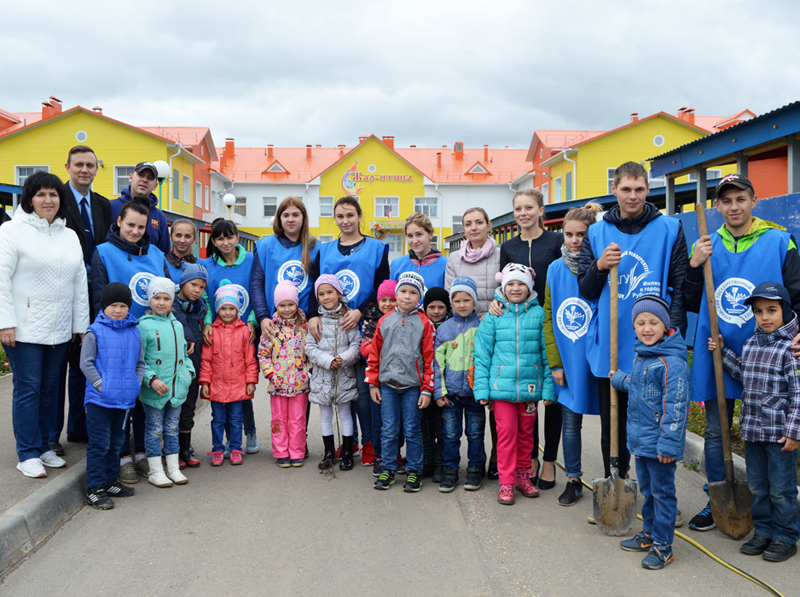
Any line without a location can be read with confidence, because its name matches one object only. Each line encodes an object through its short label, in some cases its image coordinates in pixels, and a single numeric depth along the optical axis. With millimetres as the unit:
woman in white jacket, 4477
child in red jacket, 5348
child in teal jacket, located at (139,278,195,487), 4801
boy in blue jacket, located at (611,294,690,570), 3408
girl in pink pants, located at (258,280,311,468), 5316
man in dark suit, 5258
